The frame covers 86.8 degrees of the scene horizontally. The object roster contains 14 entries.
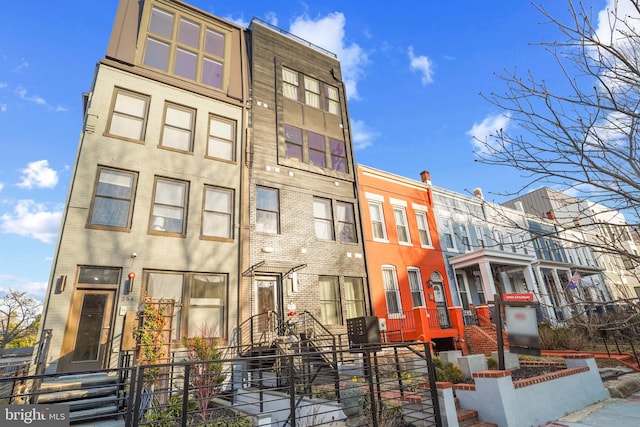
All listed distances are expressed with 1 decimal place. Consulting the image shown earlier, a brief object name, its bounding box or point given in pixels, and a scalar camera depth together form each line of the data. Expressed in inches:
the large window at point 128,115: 443.5
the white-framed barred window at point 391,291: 597.6
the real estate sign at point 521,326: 284.4
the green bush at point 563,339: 474.1
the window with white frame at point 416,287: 642.8
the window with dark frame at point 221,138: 510.3
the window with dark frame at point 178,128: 479.2
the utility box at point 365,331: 346.3
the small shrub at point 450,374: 327.6
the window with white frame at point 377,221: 652.1
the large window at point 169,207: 429.7
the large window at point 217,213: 461.1
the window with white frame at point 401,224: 689.6
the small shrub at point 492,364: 382.0
